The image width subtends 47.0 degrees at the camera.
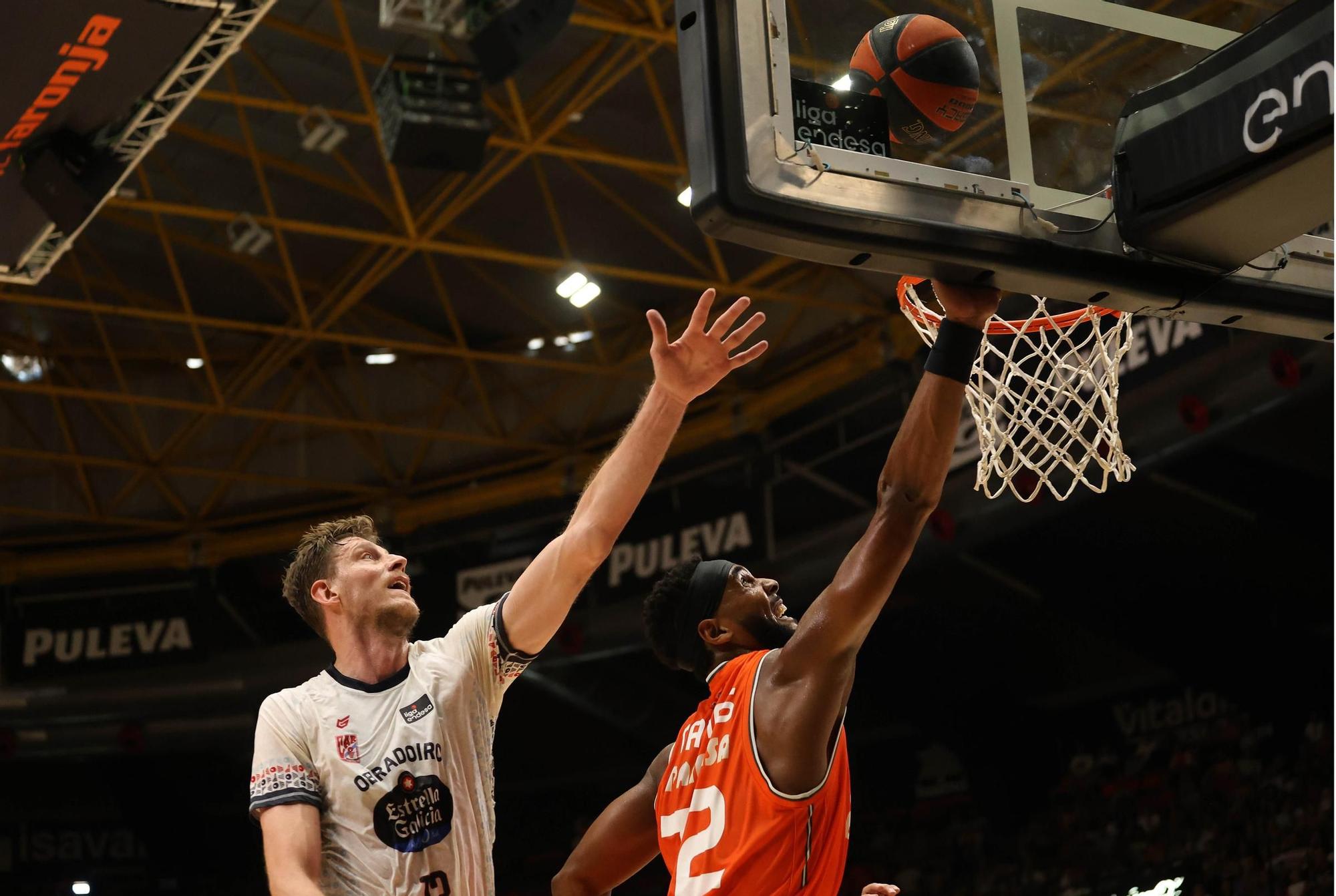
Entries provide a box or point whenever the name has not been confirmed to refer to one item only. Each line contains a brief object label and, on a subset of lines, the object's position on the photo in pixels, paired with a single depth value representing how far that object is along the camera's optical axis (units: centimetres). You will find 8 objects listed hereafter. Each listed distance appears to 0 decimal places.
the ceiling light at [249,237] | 1324
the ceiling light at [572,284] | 1402
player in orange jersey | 356
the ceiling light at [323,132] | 1153
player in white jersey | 365
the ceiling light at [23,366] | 1725
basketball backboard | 338
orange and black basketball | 371
